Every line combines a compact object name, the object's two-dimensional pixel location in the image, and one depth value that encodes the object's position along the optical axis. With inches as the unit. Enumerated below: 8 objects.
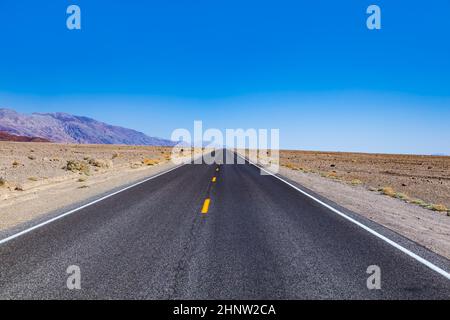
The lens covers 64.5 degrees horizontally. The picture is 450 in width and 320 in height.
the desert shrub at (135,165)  1230.1
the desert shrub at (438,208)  496.8
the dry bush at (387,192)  646.6
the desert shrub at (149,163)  1412.9
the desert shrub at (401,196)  604.1
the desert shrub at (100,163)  1254.9
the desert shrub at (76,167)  1048.2
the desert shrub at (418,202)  540.8
